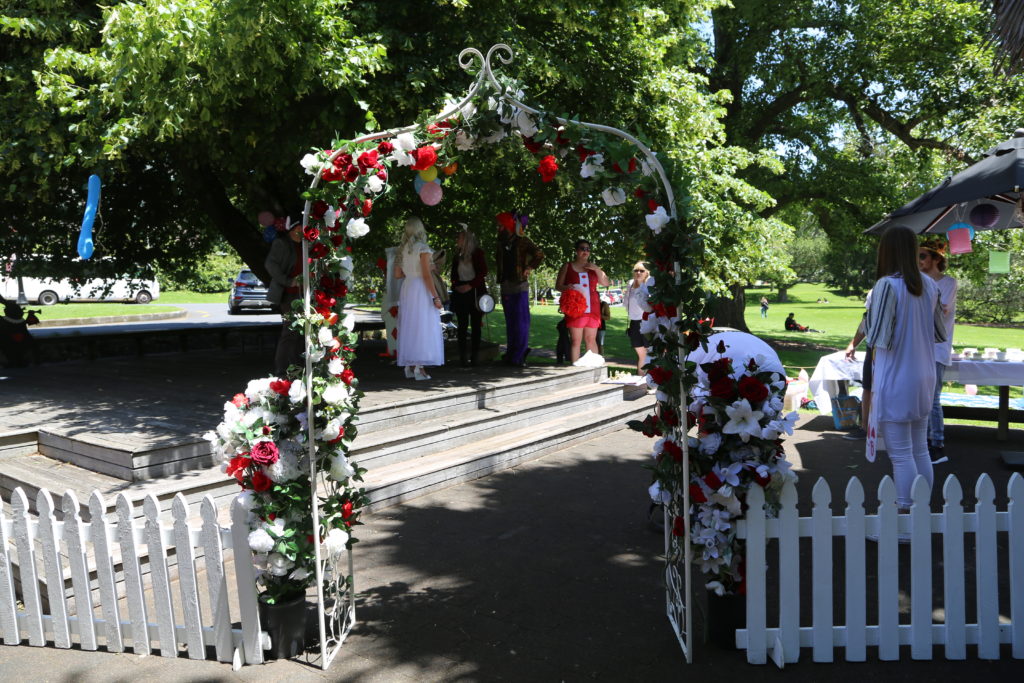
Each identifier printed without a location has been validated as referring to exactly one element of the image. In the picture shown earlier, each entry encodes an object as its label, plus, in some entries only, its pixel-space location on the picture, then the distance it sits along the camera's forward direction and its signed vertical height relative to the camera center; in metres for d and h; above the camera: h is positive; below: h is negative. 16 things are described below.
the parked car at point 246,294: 26.22 -0.22
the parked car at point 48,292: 29.97 +0.30
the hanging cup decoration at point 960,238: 8.47 +0.09
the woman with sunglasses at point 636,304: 11.44 -0.62
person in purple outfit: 10.34 +0.10
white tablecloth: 7.88 -1.40
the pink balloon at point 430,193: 4.31 +0.49
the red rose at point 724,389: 3.77 -0.65
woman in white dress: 9.12 -0.35
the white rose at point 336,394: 3.77 -0.56
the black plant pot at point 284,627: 3.79 -1.73
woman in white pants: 4.82 -0.64
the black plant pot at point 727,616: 3.79 -1.81
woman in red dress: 10.77 -0.39
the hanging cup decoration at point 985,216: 8.38 +0.31
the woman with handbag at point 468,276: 9.98 -0.01
